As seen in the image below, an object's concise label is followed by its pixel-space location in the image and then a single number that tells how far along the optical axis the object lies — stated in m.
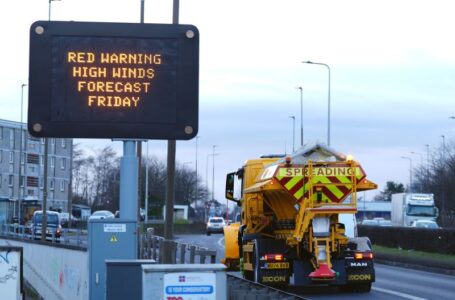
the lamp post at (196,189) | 138.41
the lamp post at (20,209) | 71.97
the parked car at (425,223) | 56.76
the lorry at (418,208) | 68.38
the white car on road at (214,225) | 81.49
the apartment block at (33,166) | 114.00
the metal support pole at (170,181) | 22.98
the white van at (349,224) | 26.88
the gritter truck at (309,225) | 21.31
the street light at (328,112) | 51.12
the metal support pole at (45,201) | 45.78
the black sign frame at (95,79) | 13.59
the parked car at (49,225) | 50.72
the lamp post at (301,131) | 56.53
